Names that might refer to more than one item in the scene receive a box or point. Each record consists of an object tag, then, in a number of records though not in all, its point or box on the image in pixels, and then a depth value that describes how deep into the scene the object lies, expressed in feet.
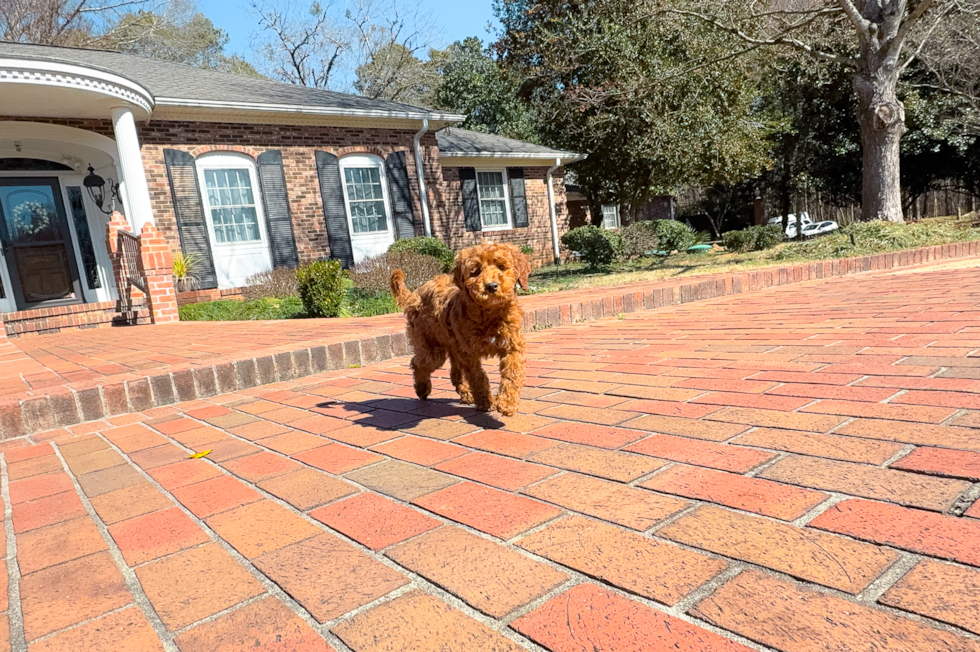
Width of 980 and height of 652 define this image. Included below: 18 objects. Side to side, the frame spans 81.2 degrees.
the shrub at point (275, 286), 37.24
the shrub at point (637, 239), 48.44
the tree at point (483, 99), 82.43
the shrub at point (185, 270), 35.60
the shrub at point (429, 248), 40.68
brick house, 29.89
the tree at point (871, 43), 39.40
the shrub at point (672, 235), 51.96
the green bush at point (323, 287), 26.07
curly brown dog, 7.67
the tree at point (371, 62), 90.07
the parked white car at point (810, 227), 90.84
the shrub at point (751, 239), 52.13
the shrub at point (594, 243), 44.70
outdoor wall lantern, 36.29
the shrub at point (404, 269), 33.32
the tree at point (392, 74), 91.45
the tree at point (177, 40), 80.69
